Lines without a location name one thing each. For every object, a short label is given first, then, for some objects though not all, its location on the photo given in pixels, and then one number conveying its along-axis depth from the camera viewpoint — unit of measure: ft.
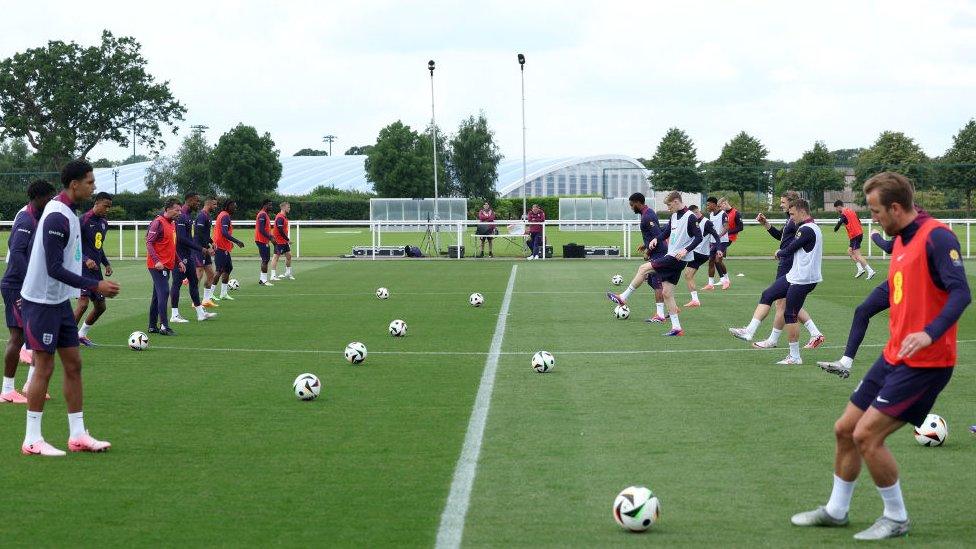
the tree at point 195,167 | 295.69
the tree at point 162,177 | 306.35
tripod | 145.19
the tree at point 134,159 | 496.23
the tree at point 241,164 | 285.64
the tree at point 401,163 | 286.87
